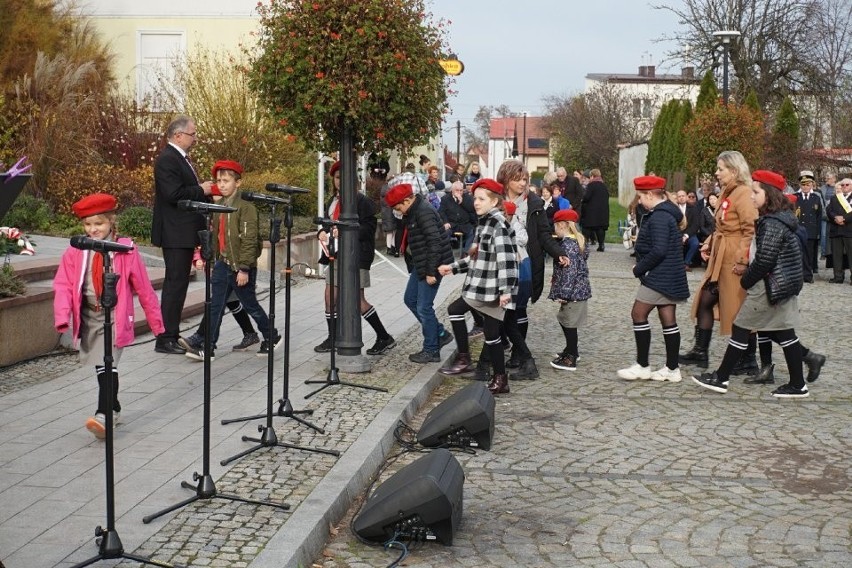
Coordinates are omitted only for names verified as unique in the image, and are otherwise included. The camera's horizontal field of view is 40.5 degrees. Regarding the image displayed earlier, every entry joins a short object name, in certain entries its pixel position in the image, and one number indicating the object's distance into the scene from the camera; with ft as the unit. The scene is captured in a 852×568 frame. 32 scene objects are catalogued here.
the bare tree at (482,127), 337.19
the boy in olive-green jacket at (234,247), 33.30
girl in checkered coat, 29.86
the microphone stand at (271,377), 21.99
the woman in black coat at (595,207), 85.35
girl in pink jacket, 22.99
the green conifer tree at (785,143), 104.01
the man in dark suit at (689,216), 65.05
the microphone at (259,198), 22.38
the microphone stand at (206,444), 18.08
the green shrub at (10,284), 31.83
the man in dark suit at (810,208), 68.03
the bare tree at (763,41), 148.56
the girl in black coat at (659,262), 31.89
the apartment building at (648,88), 167.84
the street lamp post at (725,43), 92.94
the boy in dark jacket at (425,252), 32.94
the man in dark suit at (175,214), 32.01
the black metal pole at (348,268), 31.40
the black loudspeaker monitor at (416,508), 17.61
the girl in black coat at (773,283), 30.09
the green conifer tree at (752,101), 112.47
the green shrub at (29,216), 54.54
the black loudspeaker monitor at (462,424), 24.06
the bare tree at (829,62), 144.66
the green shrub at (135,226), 55.21
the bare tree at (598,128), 237.86
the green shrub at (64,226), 54.54
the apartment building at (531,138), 437.99
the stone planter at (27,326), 31.22
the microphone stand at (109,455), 15.33
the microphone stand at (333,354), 29.01
